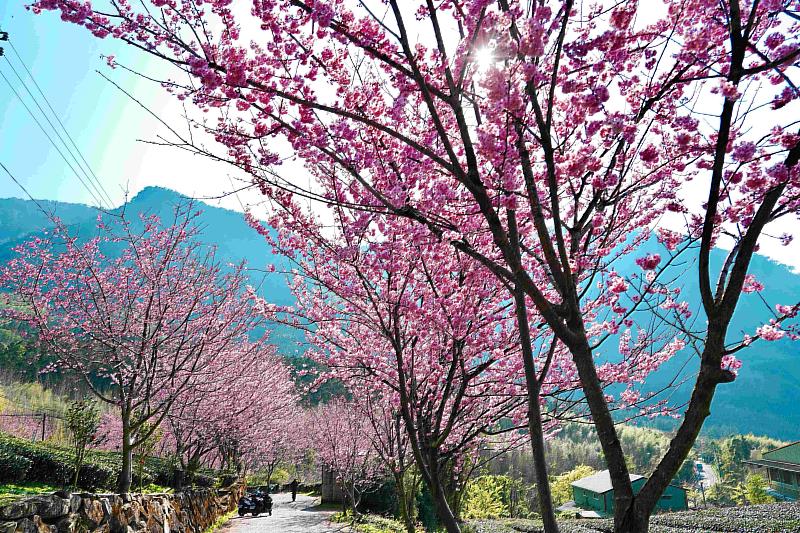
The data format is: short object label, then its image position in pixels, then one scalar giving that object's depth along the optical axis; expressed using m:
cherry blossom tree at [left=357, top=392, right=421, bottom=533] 8.57
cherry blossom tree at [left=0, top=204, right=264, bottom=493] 8.21
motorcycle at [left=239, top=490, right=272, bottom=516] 20.77
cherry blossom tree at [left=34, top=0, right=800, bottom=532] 2.08
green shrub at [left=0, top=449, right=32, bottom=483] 10.48
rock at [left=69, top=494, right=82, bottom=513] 6.37
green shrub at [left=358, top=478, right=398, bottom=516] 22.31
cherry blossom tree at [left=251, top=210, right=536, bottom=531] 4.39
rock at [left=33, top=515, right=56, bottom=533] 5.54
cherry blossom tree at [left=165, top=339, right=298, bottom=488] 12.69
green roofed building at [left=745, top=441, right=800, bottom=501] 34.06
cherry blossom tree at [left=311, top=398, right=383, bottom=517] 19.45
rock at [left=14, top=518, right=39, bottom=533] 5.22
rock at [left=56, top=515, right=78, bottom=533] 6.01
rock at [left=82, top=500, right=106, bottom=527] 6.68
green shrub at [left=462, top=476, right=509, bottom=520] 23.00
